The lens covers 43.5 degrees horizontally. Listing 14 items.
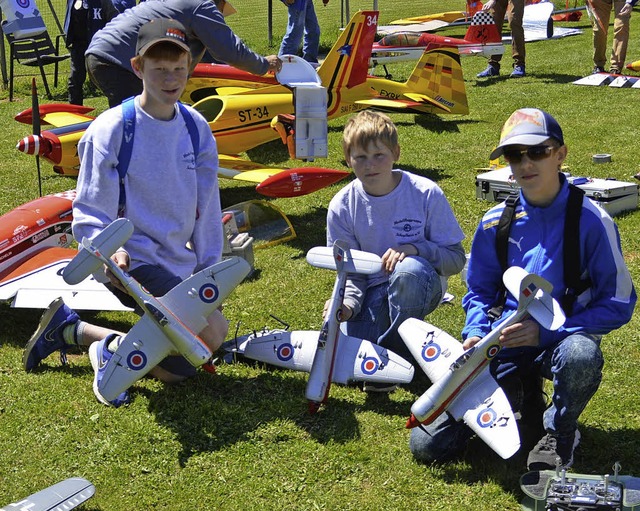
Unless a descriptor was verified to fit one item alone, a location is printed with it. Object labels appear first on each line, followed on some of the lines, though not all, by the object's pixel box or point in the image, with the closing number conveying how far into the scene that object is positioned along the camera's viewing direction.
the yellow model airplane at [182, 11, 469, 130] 8.02
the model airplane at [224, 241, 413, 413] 3.75
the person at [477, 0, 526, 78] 12.48
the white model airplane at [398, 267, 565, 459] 2.90
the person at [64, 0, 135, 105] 10.78
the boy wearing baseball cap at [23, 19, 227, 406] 3.83
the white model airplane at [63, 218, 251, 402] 3.52
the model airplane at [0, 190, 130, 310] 4.72
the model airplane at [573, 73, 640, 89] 11.18
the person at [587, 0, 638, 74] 11.29
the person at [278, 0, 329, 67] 11.98
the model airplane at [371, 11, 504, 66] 13.95
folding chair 12.92
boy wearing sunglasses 3.03
